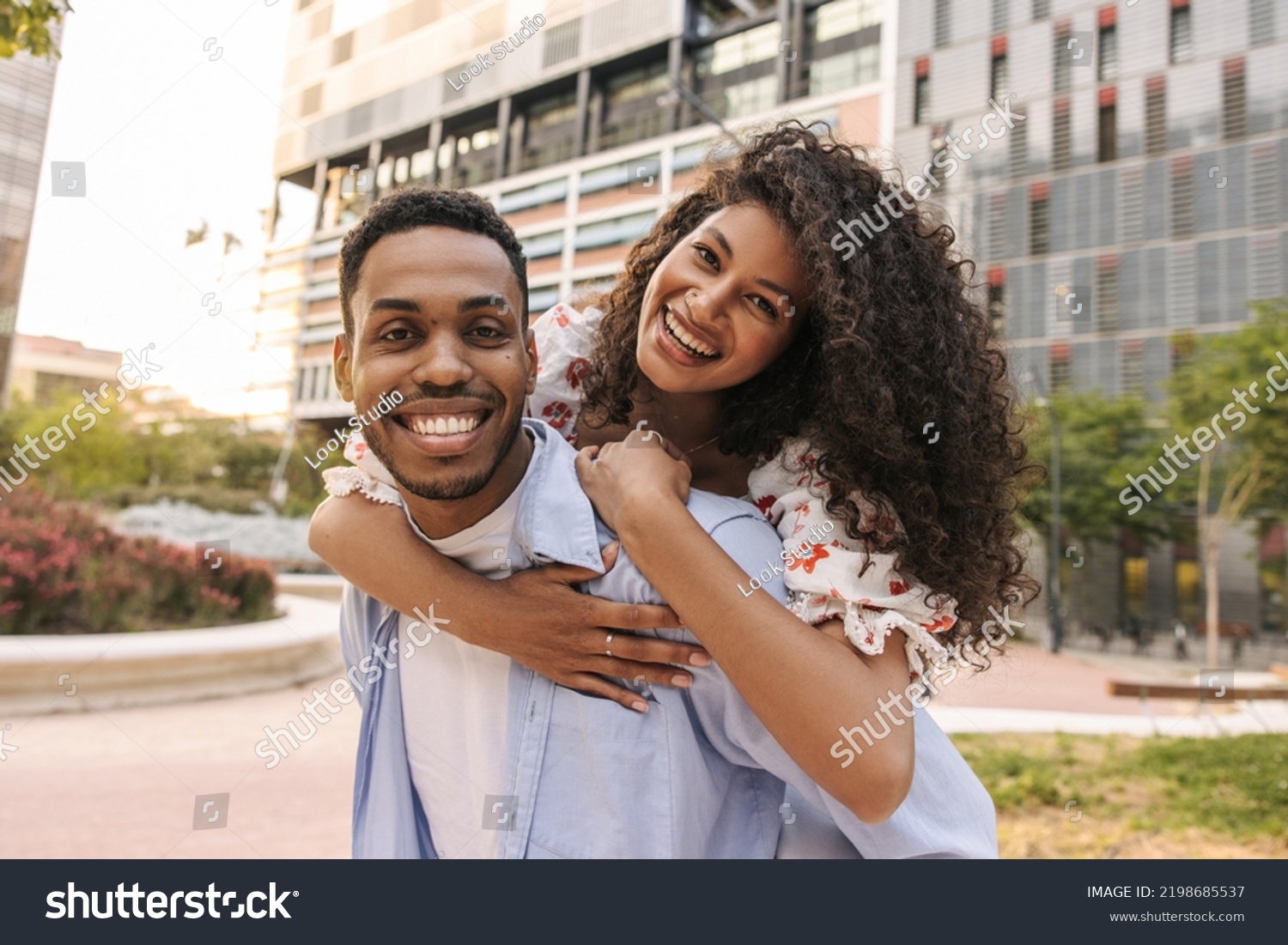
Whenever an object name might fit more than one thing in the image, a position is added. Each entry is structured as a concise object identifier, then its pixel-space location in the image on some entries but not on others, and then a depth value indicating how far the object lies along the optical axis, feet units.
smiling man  4.24
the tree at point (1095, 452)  53.98
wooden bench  22.21
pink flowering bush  21.70
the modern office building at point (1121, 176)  54.65
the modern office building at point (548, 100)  57.11
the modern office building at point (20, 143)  32.12
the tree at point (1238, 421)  34.76
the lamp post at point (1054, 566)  50.01
